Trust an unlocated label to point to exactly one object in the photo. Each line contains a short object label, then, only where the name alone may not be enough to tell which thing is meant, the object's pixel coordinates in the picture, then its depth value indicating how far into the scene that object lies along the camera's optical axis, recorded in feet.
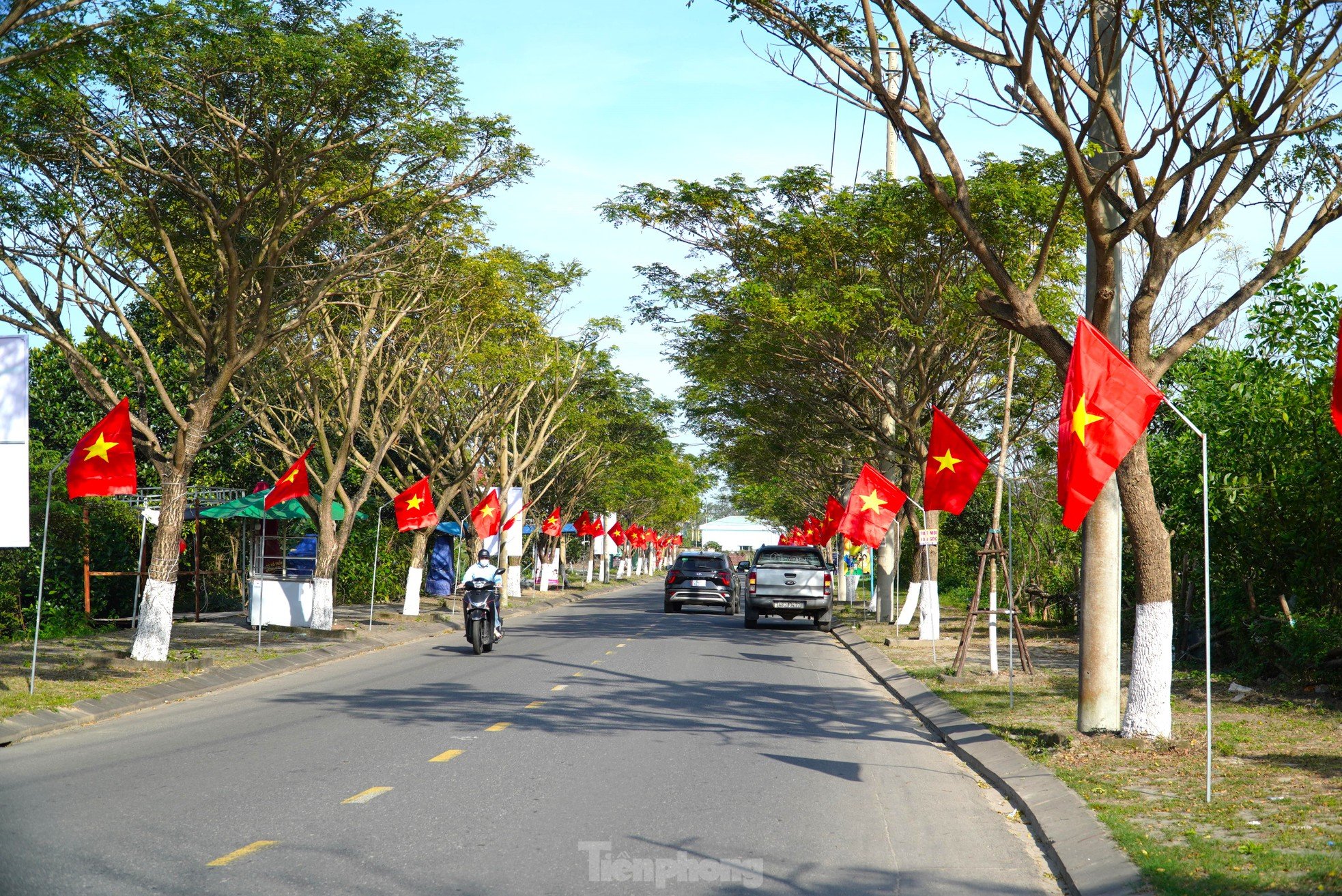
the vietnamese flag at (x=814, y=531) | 182.80
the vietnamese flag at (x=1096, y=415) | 27.94
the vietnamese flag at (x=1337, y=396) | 26.76
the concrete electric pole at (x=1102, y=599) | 33.81
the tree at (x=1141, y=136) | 32.86
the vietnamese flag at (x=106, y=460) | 48.62
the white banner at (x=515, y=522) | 127.85
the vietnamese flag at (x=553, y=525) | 165.78
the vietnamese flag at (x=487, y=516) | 97.30
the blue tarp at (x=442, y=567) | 134.00
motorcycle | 65.46
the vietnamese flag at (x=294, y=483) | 68.03
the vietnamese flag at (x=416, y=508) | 85.56
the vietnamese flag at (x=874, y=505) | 76.79
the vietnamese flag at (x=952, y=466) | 53.62
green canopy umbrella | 80.48
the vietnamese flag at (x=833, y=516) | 119.34
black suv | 122.72
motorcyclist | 65.77
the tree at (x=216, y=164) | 49.55
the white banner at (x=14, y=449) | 38.52
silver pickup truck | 95.66
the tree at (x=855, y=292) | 66.39
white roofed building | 540.11
